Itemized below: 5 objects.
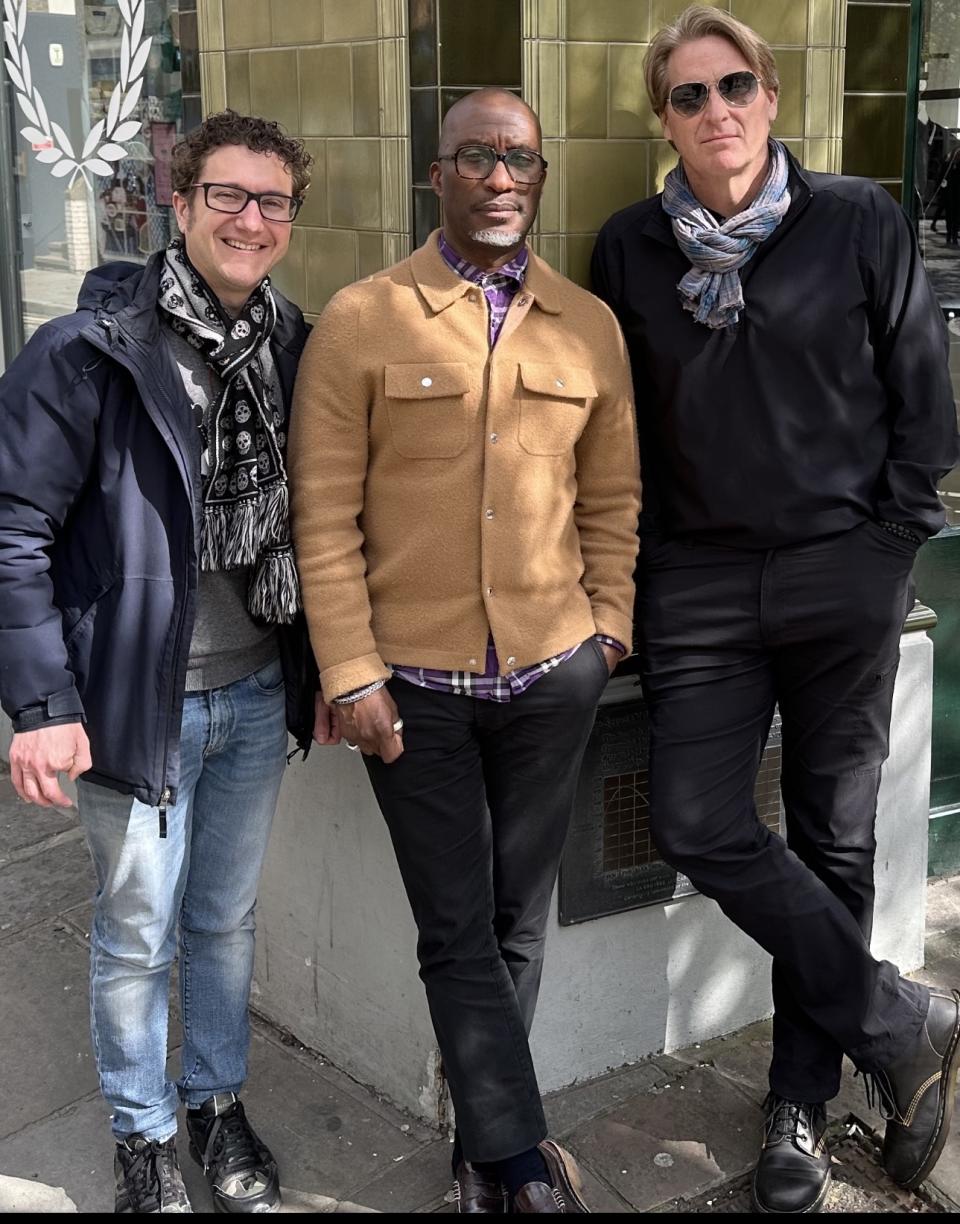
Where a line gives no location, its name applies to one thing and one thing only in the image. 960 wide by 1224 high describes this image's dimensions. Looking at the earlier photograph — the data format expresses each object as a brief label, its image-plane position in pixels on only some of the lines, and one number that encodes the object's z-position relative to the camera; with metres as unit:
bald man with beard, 2.89
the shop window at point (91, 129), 4.28
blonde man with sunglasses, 3.08
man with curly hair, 2.73
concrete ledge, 3.68
